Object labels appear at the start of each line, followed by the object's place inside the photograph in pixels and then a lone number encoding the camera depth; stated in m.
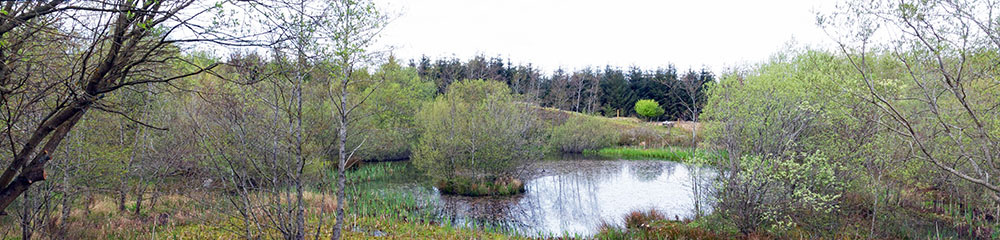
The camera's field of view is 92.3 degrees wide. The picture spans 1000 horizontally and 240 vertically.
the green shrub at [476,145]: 15.80
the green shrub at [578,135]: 30.89
